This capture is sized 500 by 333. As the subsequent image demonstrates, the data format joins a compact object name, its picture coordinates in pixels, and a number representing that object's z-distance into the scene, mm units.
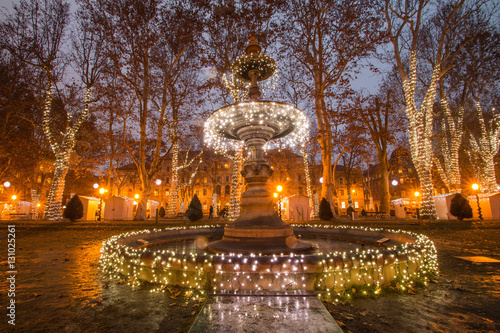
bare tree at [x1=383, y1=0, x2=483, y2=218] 15258
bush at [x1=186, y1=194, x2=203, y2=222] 18484
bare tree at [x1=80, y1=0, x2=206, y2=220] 17625
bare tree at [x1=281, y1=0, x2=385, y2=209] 16641
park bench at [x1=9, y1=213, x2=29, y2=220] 26658
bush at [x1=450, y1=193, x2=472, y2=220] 15836
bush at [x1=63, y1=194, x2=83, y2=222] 17547
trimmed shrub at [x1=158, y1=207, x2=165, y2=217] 30750
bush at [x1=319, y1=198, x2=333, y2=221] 16891
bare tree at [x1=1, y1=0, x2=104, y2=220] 17453
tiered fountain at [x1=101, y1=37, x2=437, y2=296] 3223
